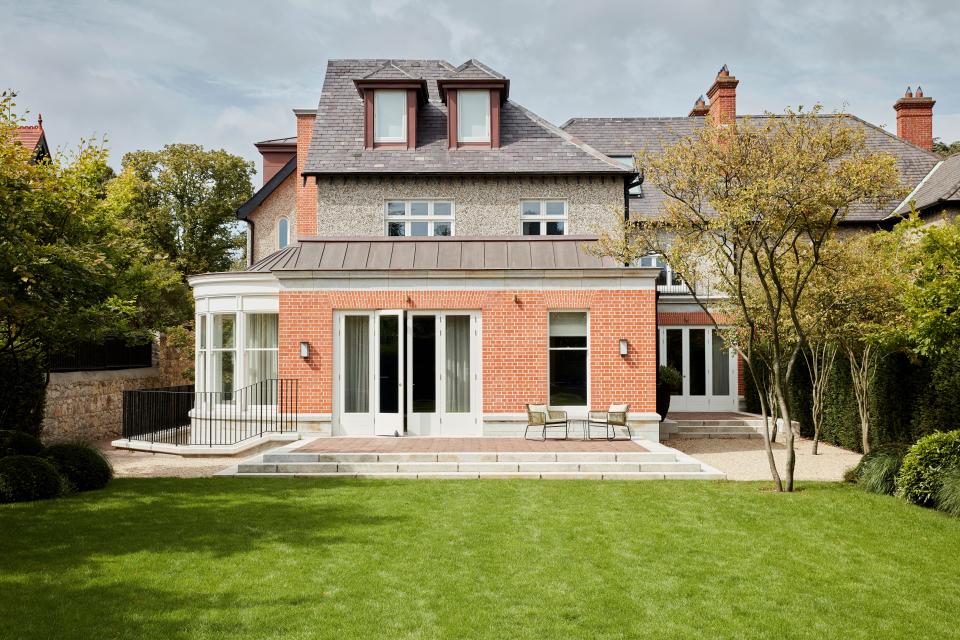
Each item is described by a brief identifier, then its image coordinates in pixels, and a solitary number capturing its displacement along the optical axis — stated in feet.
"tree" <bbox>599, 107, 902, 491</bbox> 33.01
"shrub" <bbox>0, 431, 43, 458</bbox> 38.88
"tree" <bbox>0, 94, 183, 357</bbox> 29.94
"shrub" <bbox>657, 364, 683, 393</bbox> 66.23
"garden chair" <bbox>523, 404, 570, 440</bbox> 49.14
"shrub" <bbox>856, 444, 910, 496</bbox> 36.70
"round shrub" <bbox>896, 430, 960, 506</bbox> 33.86
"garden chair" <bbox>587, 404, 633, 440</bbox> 49.62
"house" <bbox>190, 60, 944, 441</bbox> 52.06
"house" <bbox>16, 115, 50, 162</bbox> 91.59
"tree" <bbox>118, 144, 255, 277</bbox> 128.67
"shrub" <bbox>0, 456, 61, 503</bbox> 33.42
